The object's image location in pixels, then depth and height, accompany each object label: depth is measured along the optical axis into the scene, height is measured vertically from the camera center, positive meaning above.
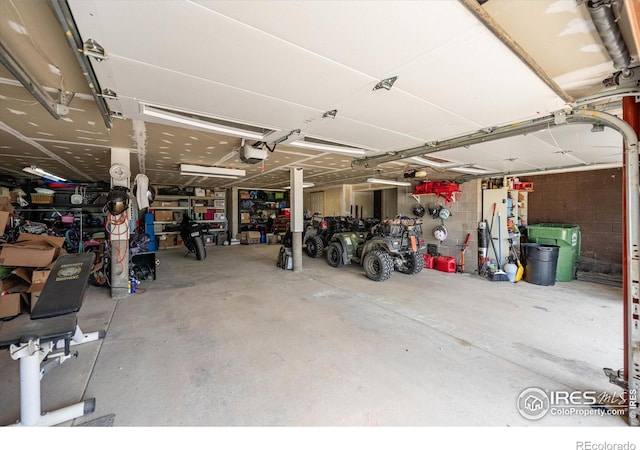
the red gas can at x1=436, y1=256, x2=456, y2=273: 5.68 -0.99
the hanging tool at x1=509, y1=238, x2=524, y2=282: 4.93 -0.86
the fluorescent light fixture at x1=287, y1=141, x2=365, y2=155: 3.40 +1.07
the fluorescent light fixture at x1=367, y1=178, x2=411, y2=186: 6.60 +1.06
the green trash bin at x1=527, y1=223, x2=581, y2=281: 4.89 -0.45
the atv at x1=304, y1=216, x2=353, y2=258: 6.86 -0.27
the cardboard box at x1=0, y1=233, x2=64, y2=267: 3.09 -0.35
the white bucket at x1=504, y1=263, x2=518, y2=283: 4.86 -1.00
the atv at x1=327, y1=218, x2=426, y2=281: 4.77 -0.59
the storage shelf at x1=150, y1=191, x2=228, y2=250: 9.15 +0.59
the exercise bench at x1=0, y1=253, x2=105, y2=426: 1.44 -0.70
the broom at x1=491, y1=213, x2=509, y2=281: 4.92 -1.03
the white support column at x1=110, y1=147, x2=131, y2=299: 3.82 -0.31
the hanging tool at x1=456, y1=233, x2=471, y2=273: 5.68 -0.76
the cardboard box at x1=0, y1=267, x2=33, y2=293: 3.16 -0.74
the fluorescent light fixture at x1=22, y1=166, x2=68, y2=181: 5.15 +1.17
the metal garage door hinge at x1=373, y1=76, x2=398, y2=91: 1.66 +0.95
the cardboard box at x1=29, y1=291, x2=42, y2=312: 3.19 -0.94
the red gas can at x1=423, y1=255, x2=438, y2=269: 6.04 -0.99
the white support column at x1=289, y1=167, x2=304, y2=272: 5.52 +0.09
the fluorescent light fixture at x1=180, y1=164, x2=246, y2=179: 5.11 +1.12
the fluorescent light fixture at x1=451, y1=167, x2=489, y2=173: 4.92 +1.05
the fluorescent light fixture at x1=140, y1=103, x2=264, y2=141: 2.26 +1.01
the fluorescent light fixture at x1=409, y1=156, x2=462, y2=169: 4.39 +1.07
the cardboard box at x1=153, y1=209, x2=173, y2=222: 8.96 +0.29
